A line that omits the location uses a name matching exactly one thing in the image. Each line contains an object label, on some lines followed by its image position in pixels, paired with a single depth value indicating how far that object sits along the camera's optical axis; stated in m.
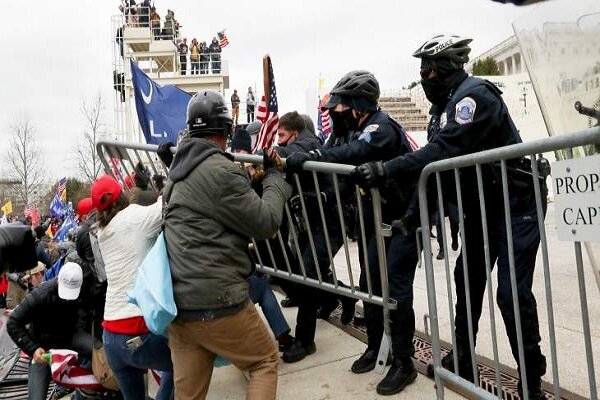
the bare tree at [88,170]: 30.73
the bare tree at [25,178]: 35.25
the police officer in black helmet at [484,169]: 2.62
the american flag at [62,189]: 12.50
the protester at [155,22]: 36.88
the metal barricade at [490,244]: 1.86
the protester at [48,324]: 3.77
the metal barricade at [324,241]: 3.05
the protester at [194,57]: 36.22
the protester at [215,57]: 36.58
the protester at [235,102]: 29.32
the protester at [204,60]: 36.66
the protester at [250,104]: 28.72
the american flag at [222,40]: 37.12
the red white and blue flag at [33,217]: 13.66
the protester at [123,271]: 3.06
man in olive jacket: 2.38
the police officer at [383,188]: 3.17
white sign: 1.72
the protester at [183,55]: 36.16
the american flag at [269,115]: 3.74
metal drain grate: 2.93
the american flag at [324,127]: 11.30
